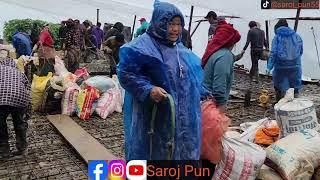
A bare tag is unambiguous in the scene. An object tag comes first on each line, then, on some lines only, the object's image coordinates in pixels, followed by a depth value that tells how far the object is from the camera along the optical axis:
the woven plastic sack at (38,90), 5.10
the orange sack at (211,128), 2.19
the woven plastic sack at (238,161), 2.39
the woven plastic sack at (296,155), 2.44
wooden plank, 3.48
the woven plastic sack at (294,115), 2.80
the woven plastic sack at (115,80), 5.31
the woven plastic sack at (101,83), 5.09
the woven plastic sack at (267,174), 2.55
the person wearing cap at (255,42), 7.11
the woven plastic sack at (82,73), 5.57
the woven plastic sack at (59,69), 5.35
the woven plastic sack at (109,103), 4.94
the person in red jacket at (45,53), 5.56
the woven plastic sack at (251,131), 3.16
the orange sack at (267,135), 3.10
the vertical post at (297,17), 6.03
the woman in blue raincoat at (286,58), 4.87
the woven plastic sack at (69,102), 4.95
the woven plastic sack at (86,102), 4.84
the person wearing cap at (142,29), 4.97
